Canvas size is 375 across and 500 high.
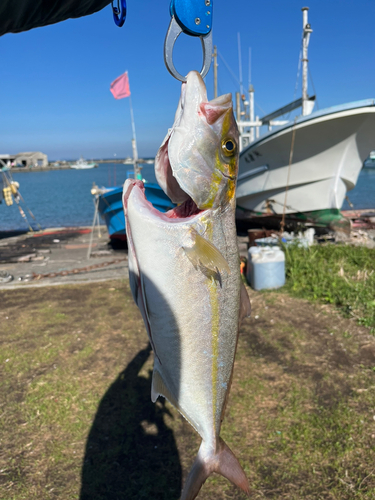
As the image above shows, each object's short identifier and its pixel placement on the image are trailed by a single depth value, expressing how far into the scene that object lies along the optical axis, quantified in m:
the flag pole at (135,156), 11.12
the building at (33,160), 116.06
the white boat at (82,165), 145.62
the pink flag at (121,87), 10.95
